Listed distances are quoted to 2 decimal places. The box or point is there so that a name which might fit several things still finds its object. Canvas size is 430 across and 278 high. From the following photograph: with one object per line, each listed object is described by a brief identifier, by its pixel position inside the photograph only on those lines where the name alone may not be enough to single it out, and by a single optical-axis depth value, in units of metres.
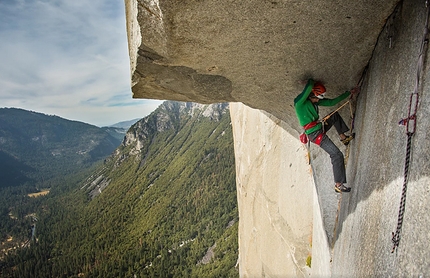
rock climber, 4.48
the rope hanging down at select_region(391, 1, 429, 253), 2.40
